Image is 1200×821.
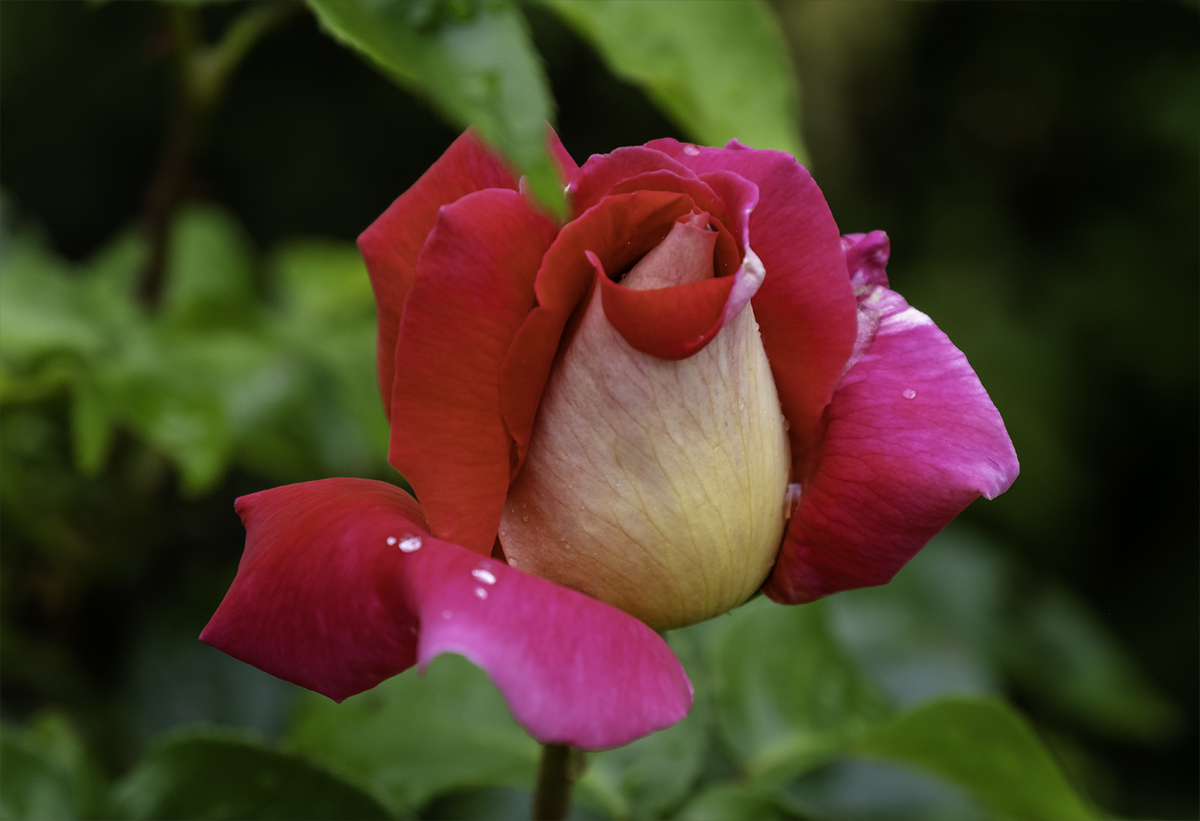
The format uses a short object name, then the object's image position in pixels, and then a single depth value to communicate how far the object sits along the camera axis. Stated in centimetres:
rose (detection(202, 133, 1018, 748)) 41
